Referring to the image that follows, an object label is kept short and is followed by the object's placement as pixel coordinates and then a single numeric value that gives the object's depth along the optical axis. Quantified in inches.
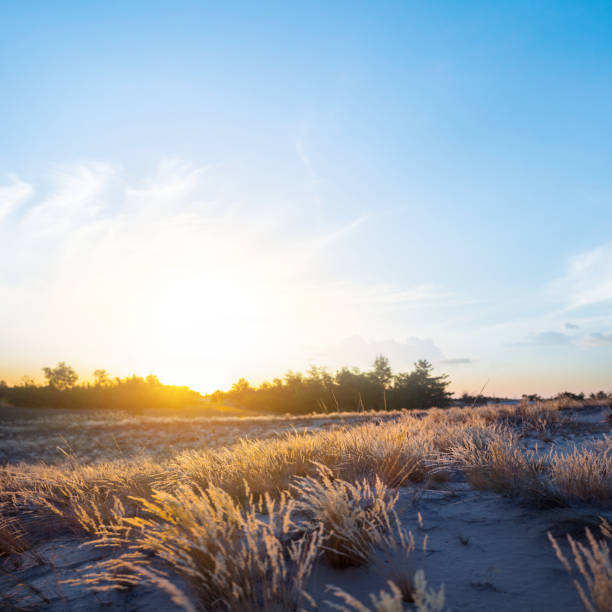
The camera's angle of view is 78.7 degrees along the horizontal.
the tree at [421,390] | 1841.8
